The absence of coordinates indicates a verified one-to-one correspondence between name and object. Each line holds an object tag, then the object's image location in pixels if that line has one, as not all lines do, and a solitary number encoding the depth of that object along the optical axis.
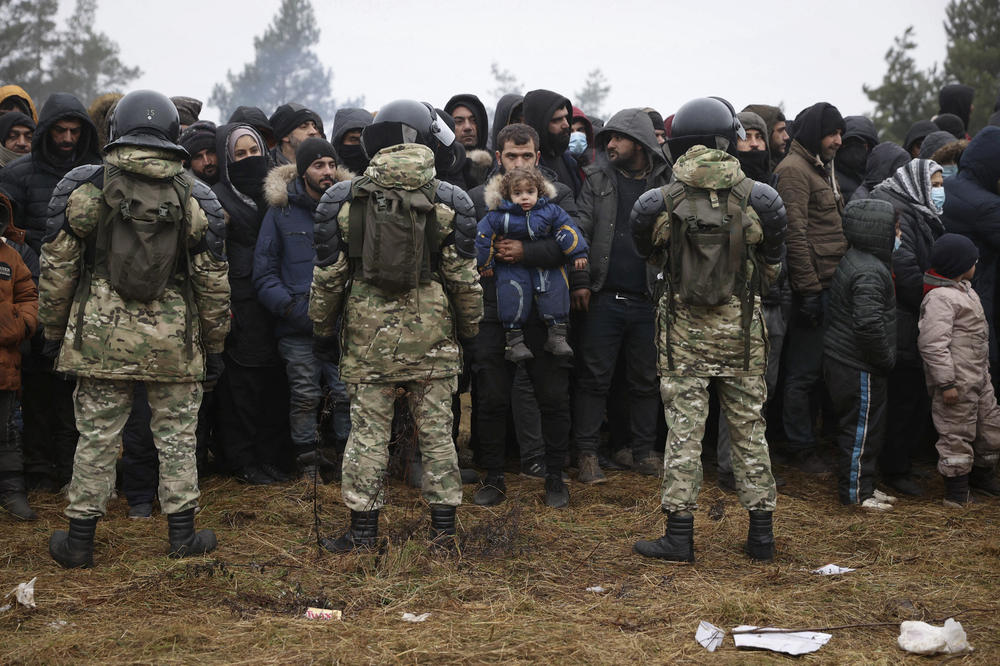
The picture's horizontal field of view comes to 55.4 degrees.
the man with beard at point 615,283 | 7.14
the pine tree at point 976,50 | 21.66
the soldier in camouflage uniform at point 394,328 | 5.21
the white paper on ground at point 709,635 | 4.20
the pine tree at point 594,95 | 60.91
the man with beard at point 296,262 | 6.74
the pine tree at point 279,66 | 64.44
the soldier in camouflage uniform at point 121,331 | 5.08
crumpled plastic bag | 4.07
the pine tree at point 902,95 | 21.92
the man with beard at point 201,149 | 6.84
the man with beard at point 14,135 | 7.36
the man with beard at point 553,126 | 7.56
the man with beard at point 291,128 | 7.83
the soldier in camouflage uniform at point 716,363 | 5.38
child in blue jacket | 6.39
